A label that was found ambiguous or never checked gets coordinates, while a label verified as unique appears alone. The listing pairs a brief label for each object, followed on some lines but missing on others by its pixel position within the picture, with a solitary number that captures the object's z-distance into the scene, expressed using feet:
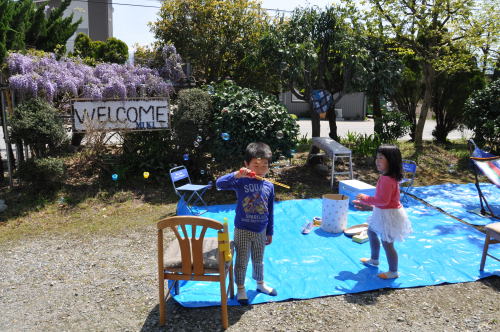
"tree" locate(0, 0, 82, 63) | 24.75
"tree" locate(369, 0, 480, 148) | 30.89
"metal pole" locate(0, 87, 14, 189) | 23.29
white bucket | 18.33
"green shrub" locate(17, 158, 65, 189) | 22.44
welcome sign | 25.73
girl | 13.23
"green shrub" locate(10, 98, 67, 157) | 22.33
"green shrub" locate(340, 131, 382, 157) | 33.27
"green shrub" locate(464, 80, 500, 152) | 32.35
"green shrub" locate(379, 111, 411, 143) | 37.27
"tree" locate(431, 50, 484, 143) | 39.55
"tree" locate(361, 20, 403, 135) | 28.50
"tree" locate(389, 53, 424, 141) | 41.19
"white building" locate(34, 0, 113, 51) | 91.25
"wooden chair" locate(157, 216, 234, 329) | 10.52
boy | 11.88
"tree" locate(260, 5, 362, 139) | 26.96
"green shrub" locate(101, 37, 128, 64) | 50.50
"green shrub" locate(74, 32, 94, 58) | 51.79
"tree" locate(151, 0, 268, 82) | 33.30
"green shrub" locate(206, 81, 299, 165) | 24.16
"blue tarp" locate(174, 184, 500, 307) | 13.42
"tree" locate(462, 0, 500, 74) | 29.98
